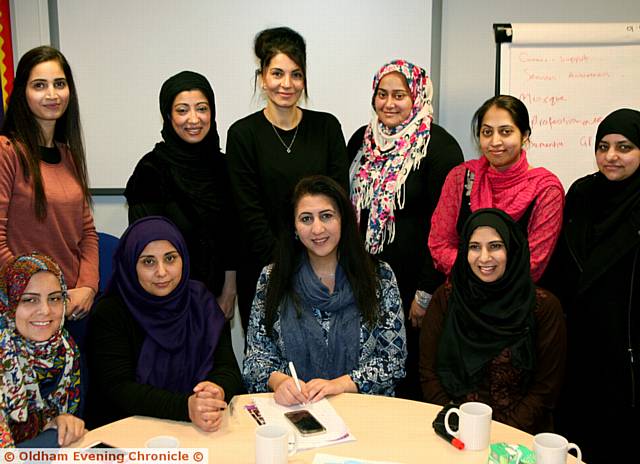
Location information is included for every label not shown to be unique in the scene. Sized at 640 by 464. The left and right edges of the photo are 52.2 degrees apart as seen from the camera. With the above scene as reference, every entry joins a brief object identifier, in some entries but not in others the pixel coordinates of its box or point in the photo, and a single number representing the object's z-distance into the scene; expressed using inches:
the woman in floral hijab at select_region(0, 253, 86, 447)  71.3
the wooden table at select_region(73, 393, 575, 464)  59.9
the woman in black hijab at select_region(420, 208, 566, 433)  82.7
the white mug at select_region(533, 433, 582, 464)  53.8
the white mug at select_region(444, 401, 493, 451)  60.2
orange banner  128.2
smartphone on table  64.1
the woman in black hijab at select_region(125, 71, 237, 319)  99.4
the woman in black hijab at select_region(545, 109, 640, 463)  88.9
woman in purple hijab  79.3
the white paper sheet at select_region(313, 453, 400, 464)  58.2
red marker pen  61.0
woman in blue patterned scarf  84.9
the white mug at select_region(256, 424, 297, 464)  55.3
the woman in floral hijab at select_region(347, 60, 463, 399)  102.9
